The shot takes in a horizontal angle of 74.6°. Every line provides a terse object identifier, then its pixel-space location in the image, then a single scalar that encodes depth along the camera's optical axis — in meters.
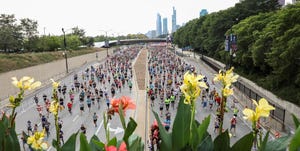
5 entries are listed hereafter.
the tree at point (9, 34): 36.59
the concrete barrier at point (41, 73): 21.02
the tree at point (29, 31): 43.30
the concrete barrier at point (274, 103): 11.53
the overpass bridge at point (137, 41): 116.32
